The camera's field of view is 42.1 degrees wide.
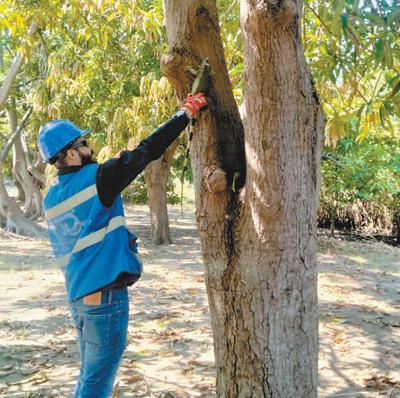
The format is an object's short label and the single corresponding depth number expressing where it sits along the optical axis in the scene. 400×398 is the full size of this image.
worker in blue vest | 2.65
